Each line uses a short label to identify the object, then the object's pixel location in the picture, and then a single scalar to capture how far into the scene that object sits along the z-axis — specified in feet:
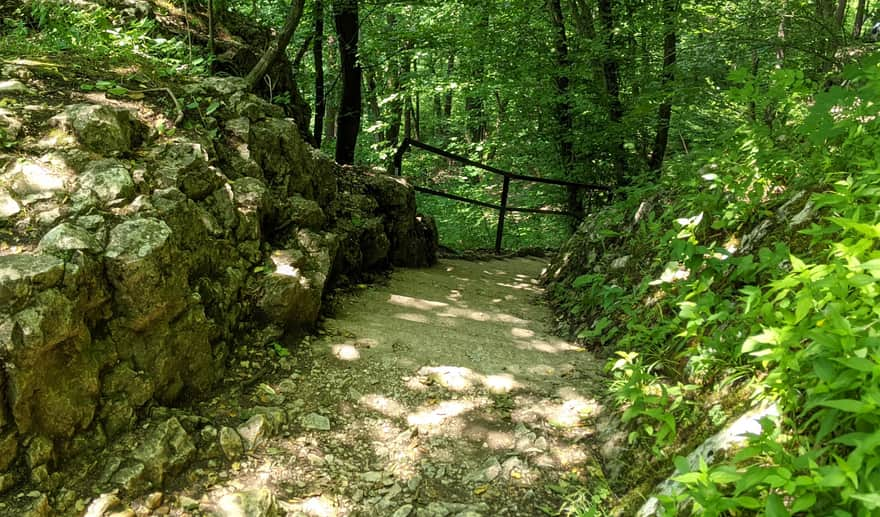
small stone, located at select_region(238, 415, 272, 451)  7.79
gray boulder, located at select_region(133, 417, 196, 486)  6.81
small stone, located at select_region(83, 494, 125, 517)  6.12
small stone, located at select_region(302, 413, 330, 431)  8.38
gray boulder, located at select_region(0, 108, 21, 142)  8.46
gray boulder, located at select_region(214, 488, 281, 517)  6.53
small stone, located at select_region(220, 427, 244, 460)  7.50
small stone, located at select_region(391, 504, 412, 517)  6.85
